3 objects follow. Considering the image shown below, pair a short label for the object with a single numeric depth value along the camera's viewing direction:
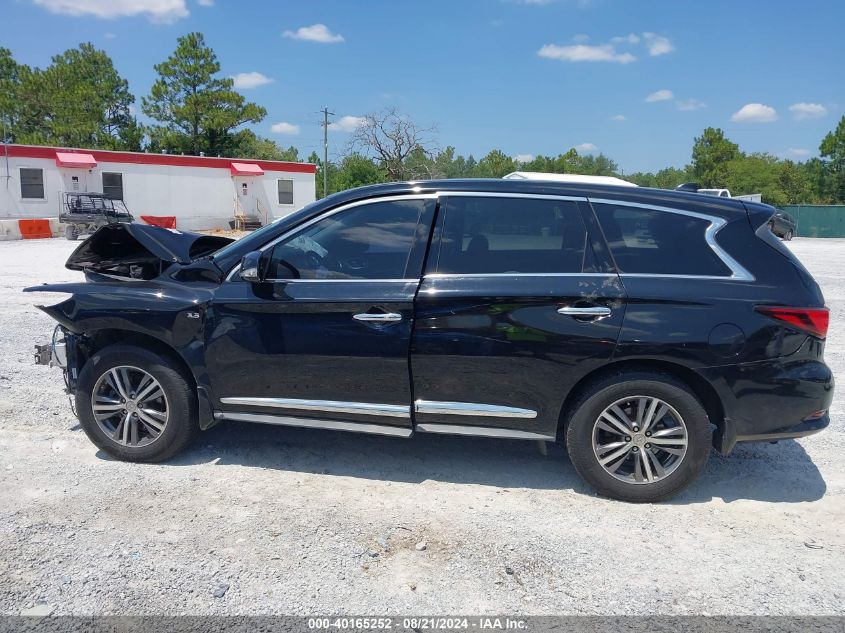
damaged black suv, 3.63
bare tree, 35.69
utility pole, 48.39
